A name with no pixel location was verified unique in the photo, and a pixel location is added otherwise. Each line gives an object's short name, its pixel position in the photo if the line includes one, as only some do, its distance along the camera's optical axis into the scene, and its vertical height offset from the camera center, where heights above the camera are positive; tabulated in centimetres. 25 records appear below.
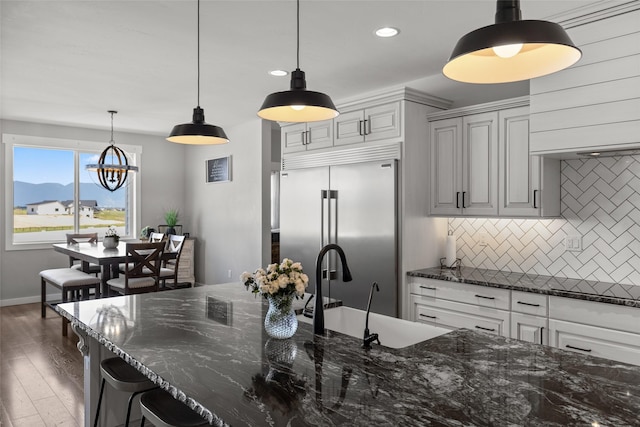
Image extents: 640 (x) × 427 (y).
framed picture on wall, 661 +64
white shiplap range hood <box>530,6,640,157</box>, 246 +70
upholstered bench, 497 -79
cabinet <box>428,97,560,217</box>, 318 +35
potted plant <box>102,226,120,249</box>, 546 -36
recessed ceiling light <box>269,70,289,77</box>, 383 +120
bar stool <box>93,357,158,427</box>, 192 -72
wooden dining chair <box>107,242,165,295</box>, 482 -66
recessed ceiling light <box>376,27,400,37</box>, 294 +119
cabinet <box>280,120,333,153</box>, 440 +78
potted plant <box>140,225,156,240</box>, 658 -32
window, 622 +24
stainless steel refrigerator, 372 -12
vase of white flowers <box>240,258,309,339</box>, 172 -31
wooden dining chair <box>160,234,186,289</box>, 526 -50
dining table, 472 -49
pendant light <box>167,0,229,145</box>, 254 +46
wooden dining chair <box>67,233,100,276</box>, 603 -40
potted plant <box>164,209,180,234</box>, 718 -15
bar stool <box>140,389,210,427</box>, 159 -74
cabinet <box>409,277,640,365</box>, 255 -68
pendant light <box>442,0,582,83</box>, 119 +49
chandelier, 549 +51
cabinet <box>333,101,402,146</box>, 379 +78
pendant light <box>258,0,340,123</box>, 191 +49
